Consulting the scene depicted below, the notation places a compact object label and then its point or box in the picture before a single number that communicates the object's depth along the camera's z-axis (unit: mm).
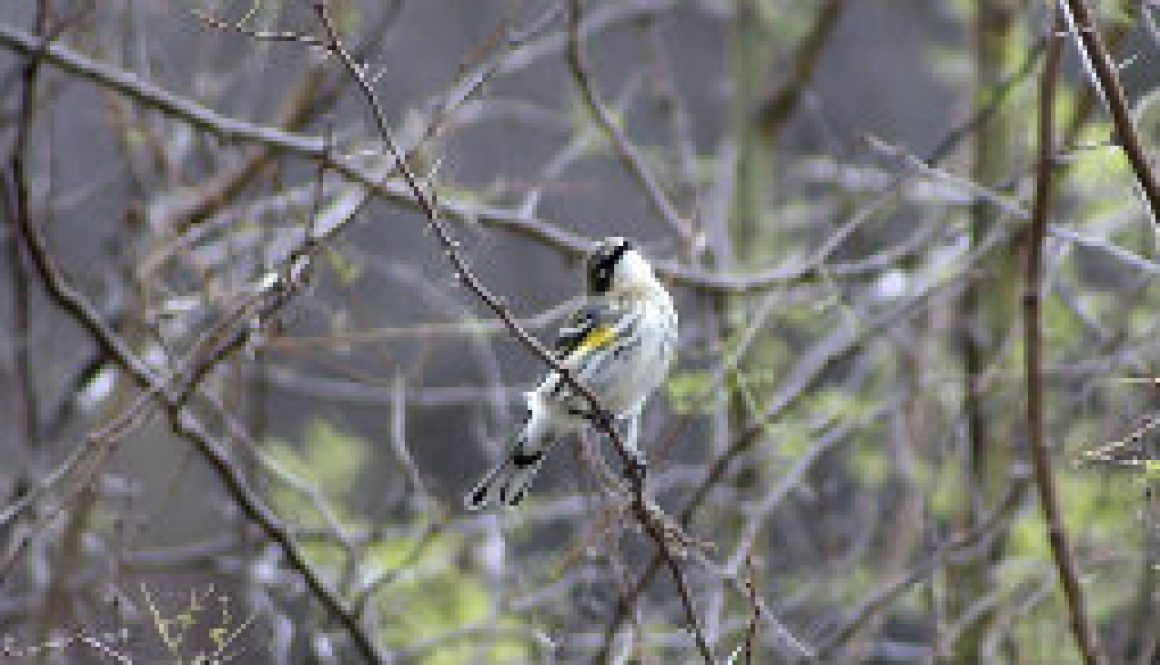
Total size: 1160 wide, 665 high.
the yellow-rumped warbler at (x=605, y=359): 10781
